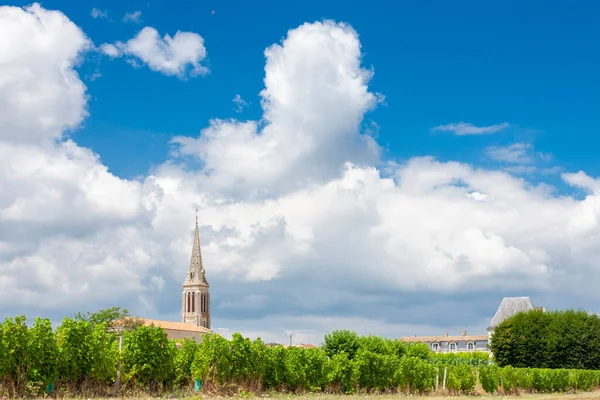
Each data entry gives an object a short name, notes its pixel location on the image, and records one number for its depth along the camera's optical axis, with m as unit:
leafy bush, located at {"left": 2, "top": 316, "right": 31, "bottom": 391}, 20.64
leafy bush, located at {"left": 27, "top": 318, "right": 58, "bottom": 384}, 21.17
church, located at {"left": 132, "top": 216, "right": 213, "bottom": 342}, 155.24
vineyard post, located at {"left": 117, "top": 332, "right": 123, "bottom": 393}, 24.03
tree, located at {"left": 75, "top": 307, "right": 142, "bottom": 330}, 117.50
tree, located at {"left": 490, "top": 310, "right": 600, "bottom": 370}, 74.81
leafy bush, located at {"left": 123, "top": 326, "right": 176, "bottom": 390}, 24.87
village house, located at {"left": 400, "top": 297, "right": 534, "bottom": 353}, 165.38
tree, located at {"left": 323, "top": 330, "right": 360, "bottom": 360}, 68.62
